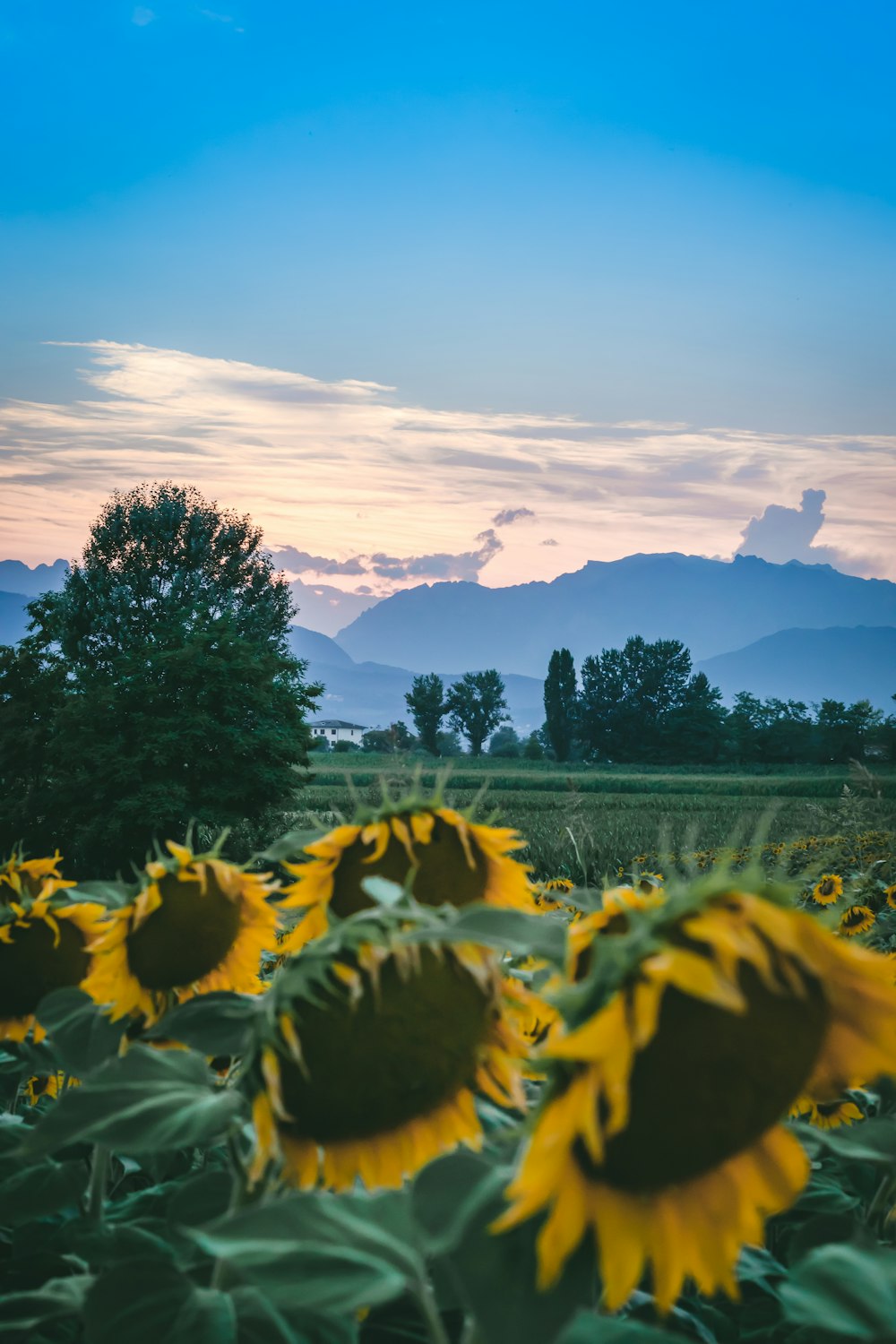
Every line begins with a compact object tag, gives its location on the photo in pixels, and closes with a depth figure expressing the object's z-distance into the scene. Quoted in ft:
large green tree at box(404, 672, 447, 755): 310.45
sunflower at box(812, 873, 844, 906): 18.85
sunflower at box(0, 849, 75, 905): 5.82
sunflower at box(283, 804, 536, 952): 3.75
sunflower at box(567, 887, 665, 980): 2.76
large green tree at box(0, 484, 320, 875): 54.95
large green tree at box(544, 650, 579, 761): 297.53
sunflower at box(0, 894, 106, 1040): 5.17
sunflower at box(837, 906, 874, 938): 16.15
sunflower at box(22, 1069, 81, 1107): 6.26
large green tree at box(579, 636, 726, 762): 300.61
